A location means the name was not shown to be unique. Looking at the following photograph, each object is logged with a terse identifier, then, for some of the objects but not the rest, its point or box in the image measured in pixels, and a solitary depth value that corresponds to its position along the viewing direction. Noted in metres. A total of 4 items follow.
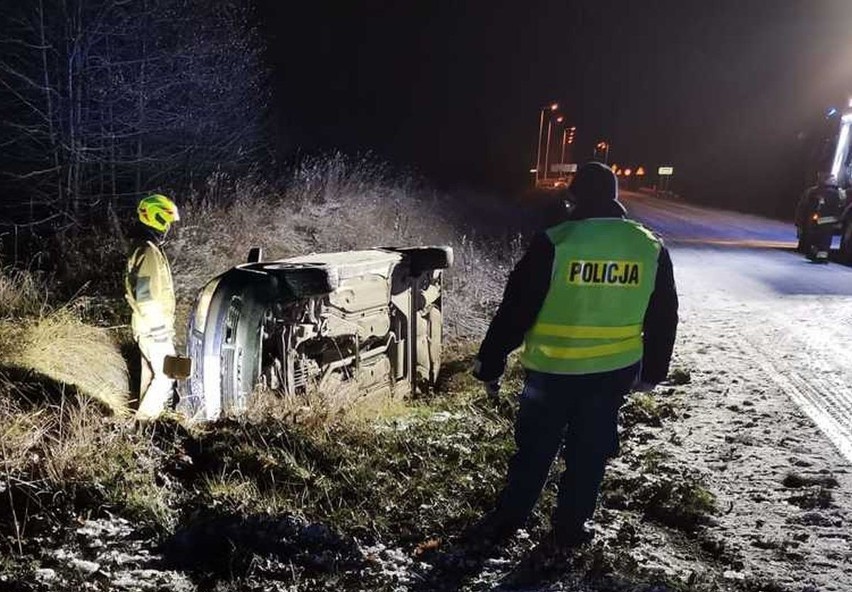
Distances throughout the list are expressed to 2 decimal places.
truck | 12.20
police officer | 2.82
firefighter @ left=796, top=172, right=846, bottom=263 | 12.16
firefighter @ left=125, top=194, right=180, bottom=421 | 4.47
